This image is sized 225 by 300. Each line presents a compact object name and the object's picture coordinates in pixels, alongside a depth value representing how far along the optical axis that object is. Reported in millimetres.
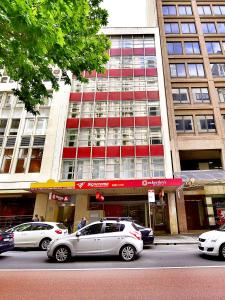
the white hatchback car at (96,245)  9039
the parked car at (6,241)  9914
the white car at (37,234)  12875
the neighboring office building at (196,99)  22312
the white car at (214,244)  8641
